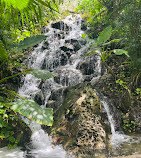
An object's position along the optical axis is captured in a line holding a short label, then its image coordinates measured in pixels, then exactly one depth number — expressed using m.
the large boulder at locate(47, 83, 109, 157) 2.55
